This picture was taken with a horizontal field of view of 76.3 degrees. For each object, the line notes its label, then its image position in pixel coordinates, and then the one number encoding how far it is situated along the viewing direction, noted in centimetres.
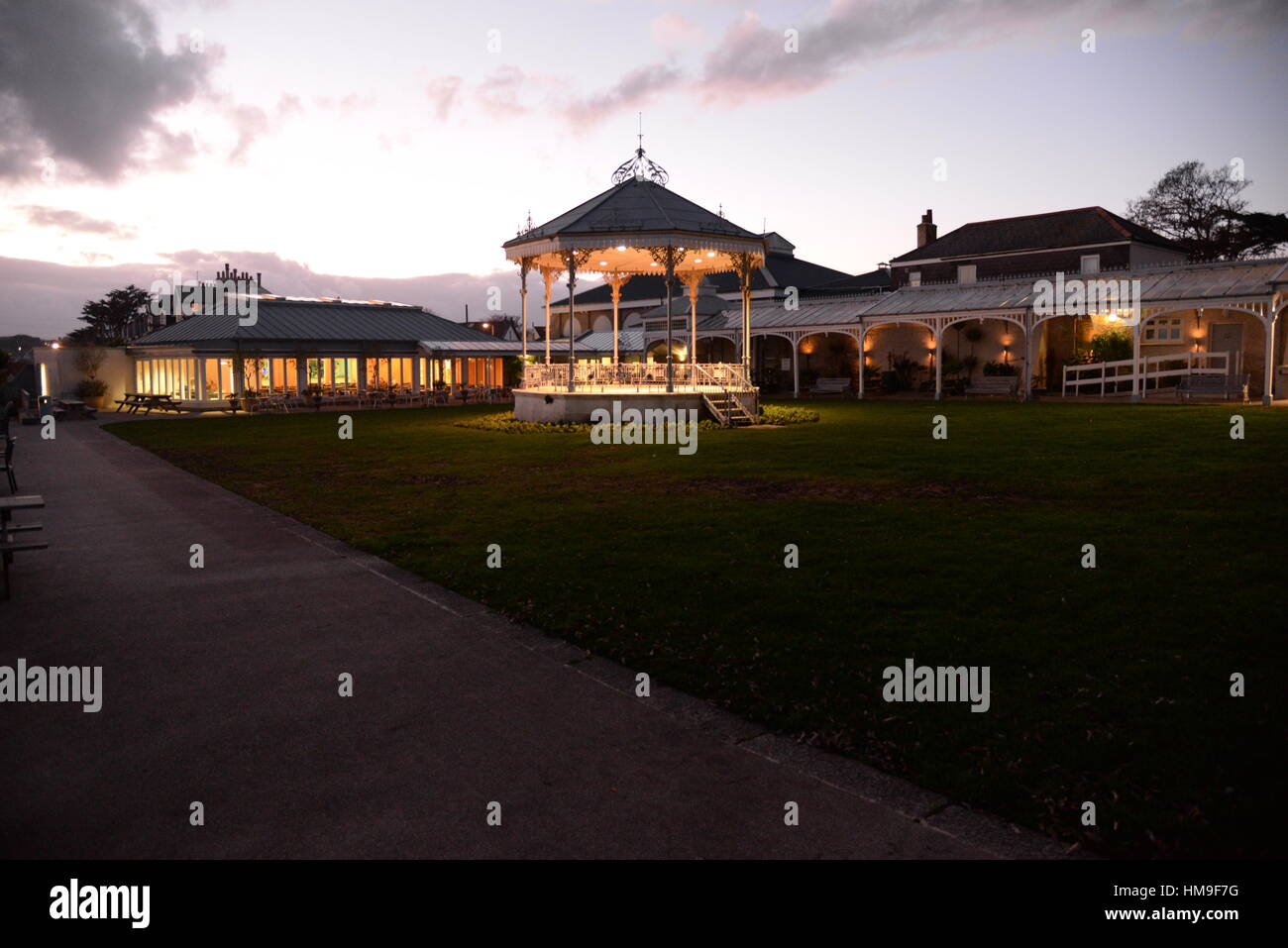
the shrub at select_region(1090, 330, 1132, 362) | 3181
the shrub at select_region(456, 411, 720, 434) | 2359
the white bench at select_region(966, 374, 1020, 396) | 3338
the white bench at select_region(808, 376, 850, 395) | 3884
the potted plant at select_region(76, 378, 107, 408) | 4175
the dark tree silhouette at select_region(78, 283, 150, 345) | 8881
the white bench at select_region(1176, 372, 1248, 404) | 2783
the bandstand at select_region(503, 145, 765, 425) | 2509
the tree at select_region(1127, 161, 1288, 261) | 5300
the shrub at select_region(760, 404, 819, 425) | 2525
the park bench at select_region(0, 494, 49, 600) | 733
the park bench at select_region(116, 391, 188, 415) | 3788
